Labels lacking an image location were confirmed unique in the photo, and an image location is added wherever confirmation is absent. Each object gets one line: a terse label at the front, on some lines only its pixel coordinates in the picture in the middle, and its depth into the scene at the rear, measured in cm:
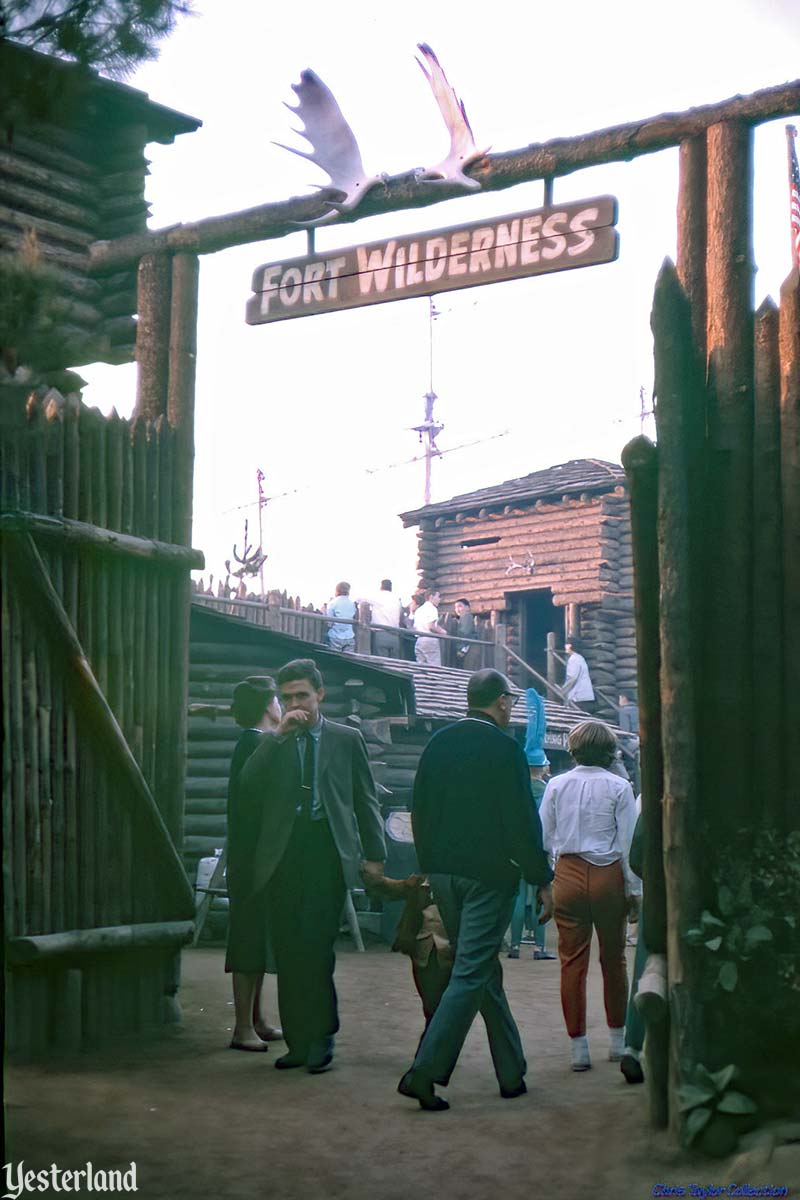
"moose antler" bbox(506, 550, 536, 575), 3138
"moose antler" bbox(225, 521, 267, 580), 3775
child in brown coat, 707
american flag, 1399
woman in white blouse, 773
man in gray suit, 735
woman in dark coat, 780
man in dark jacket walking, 659
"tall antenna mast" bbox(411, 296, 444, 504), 4925
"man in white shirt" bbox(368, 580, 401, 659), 2434
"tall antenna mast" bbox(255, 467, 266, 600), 5419
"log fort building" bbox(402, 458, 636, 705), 3008
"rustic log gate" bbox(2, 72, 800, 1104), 583
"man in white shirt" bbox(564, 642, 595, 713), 2708
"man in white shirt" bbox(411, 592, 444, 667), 2579
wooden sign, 786
